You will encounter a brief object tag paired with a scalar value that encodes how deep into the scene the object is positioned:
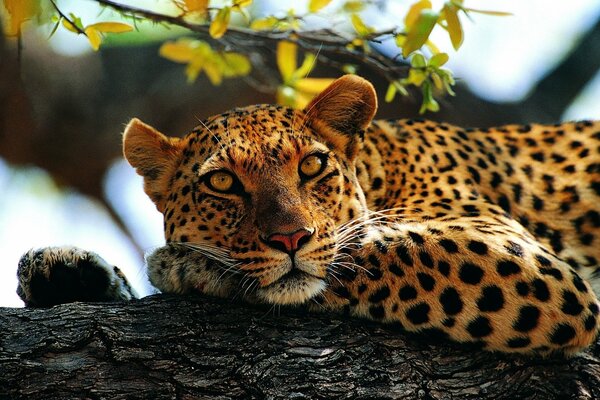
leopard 10.07
